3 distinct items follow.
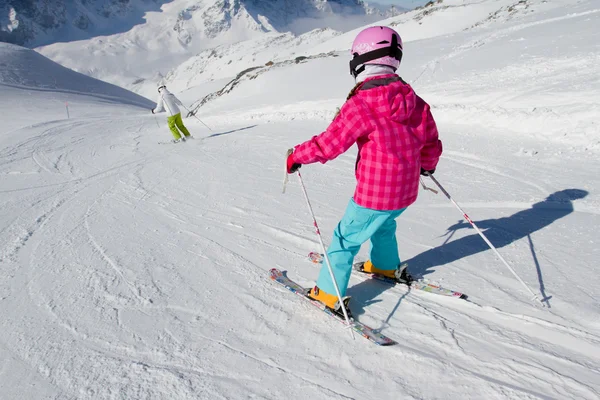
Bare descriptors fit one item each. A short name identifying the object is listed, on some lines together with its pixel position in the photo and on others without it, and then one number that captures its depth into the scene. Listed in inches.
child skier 103.4
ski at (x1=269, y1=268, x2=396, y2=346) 105.7
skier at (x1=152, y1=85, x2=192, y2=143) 444.5
